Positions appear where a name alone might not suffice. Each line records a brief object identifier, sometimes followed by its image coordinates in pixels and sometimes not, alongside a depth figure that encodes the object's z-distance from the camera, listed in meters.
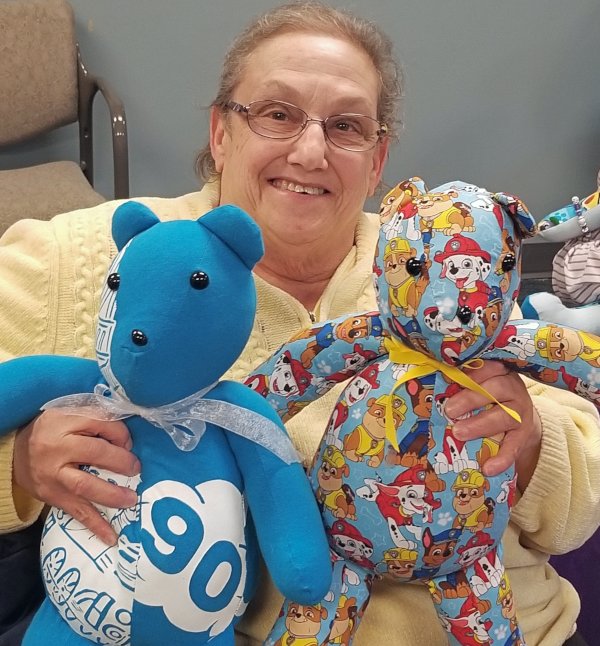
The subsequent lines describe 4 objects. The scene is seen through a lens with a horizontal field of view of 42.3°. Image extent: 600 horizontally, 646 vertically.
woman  0.93
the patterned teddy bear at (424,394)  0.70
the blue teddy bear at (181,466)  0.69
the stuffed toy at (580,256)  1.38
